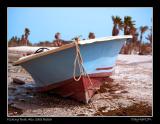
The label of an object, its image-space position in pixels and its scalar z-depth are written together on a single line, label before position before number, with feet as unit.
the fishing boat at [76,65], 13.67
